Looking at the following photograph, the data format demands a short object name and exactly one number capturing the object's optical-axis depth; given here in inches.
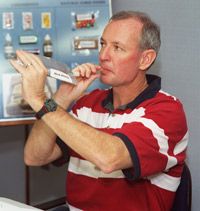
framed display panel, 73.8
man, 52.9
